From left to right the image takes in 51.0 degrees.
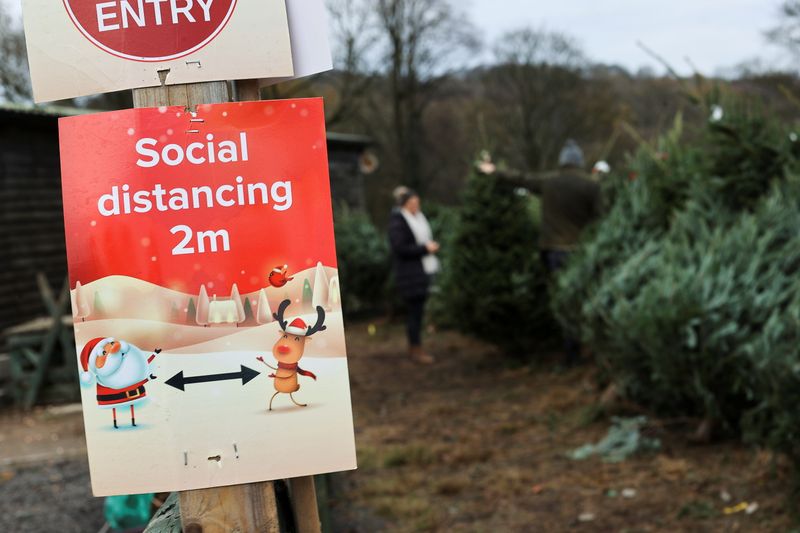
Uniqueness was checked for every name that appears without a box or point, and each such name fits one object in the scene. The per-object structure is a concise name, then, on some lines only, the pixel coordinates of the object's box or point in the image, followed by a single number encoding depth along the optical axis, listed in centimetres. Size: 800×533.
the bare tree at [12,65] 2239
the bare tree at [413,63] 2852
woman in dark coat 846
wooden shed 1014
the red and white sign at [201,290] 159
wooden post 162
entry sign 160
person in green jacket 765
